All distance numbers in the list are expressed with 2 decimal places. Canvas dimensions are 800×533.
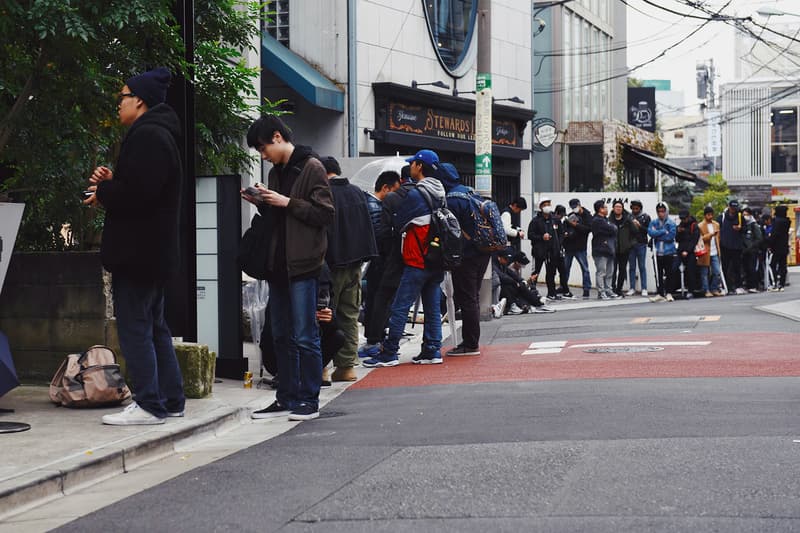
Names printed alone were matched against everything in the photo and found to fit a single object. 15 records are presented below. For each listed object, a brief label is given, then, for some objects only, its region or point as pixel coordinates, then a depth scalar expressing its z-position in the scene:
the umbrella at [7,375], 7.42
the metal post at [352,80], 22.66
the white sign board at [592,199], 25.75
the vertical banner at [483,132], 17.03
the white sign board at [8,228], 7.66
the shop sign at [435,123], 24.14
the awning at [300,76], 21.45
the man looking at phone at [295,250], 7.68
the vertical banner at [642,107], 49.41
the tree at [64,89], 7.45
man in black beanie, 7.08
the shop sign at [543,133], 30.47
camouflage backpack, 7.84
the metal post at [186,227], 8.99
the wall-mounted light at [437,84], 24.48
